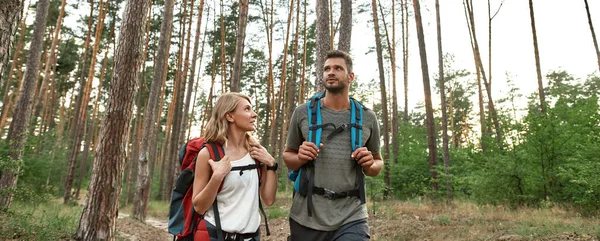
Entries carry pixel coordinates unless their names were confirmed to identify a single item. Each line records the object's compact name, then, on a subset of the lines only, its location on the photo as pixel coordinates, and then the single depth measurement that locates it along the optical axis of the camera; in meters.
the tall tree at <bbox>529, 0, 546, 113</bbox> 14.35
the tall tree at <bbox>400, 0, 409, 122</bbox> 22.67
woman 2.29
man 2.61
